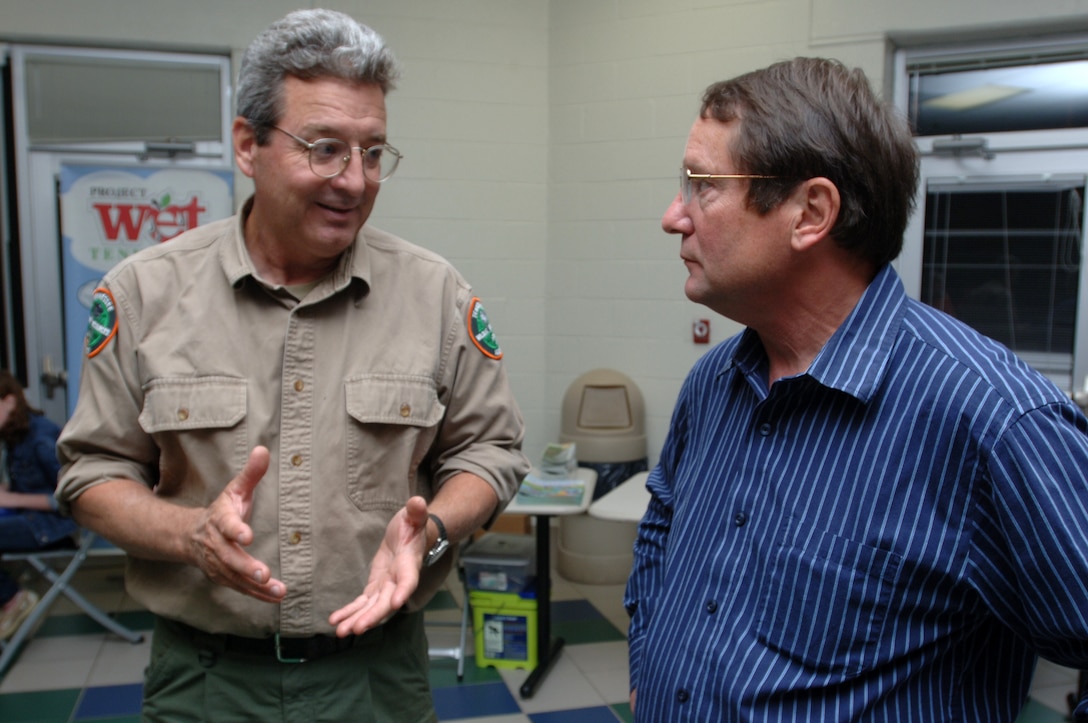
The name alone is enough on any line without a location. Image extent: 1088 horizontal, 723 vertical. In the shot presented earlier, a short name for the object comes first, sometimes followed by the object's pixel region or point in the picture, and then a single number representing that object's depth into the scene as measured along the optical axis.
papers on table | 3.33
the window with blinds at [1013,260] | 3.80
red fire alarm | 4.34
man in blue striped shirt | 0.95
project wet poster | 4.10
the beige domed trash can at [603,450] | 4.30
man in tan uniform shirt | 1.36
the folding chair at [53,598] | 3.43
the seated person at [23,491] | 3.53
